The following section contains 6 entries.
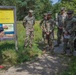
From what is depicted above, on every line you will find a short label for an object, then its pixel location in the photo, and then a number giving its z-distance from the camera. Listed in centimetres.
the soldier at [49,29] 506
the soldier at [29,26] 524
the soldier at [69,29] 457
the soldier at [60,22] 551
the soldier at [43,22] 509
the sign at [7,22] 478
